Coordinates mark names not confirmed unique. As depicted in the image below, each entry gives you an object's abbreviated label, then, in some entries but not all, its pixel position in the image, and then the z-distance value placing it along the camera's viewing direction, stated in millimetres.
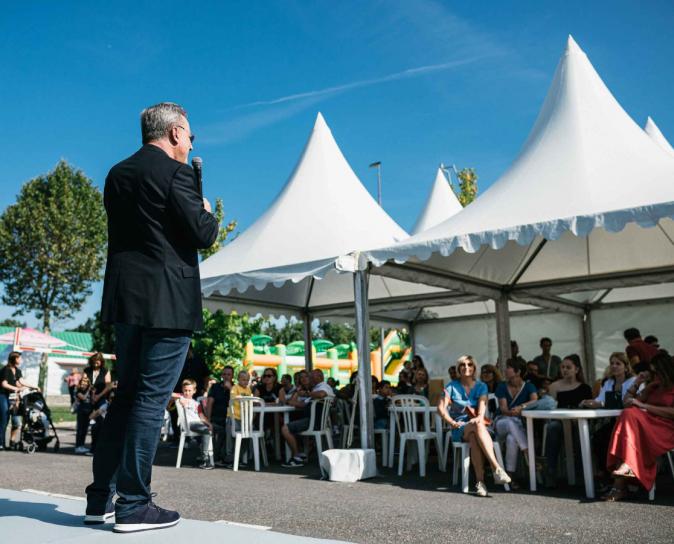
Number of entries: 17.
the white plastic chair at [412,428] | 7633
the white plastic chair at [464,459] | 6207
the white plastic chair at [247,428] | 8453
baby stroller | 10891
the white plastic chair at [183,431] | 8742
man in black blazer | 2598
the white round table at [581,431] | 5828
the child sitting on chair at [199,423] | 8664
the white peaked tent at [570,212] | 6773
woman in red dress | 5477
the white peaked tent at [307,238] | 8680
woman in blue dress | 6147
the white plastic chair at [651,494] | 5477
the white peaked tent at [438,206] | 16859
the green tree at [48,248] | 32500
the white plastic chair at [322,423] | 8977
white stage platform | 2377
